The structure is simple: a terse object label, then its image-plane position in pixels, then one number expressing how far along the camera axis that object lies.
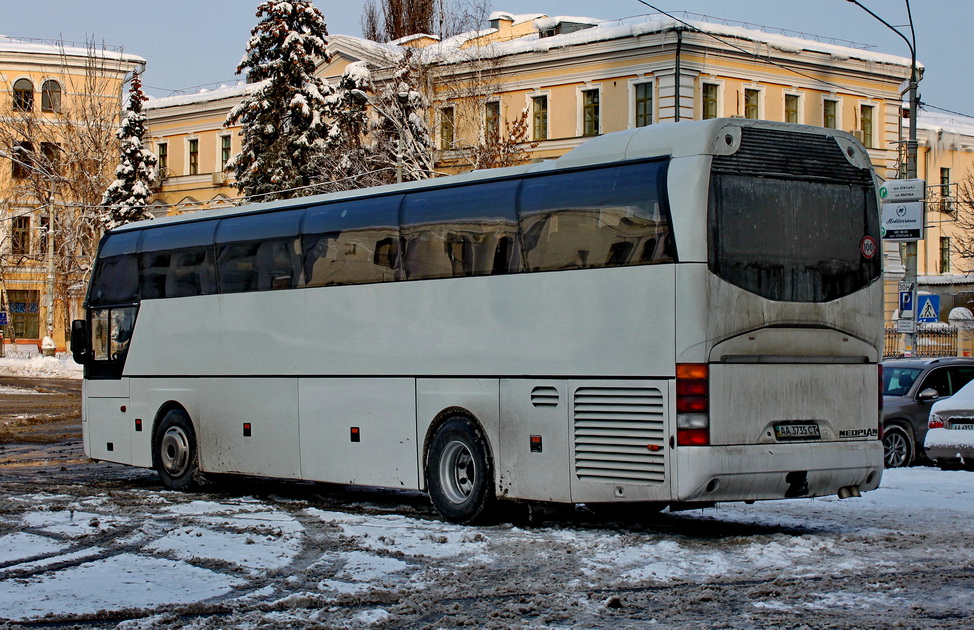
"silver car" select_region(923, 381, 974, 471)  17.64
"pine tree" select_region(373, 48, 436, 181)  49.16
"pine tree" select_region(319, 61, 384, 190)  49.78
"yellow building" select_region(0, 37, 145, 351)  69.25
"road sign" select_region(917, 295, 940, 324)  28.08
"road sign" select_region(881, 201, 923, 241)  25.14
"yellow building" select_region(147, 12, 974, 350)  55.38
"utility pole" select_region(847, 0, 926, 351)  28.03
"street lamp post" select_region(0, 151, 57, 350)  63.22
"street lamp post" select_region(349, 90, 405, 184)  47.24
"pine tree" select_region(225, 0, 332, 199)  51.62
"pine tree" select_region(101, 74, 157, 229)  66.31
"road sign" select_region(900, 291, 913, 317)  27.38
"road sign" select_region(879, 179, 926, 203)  25.48
